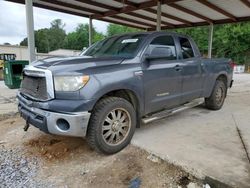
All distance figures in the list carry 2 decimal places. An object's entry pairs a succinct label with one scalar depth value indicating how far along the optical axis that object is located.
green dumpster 8.12
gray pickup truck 2.91
